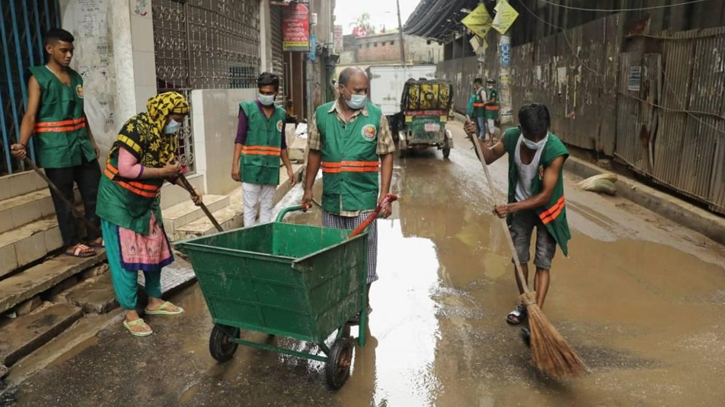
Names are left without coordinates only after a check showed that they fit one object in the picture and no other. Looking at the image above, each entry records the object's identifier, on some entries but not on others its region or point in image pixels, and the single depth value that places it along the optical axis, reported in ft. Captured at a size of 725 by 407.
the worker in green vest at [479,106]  47.29
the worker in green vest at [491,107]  48.26
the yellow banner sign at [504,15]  41.86
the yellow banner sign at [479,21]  50.83
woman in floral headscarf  12.13
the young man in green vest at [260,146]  17.45
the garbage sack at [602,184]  30.07
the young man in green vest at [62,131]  14.30
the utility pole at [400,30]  110.97
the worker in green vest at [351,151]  13.12
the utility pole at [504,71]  45.01
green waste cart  9.73
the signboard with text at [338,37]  113.23
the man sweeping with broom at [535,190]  12.37
